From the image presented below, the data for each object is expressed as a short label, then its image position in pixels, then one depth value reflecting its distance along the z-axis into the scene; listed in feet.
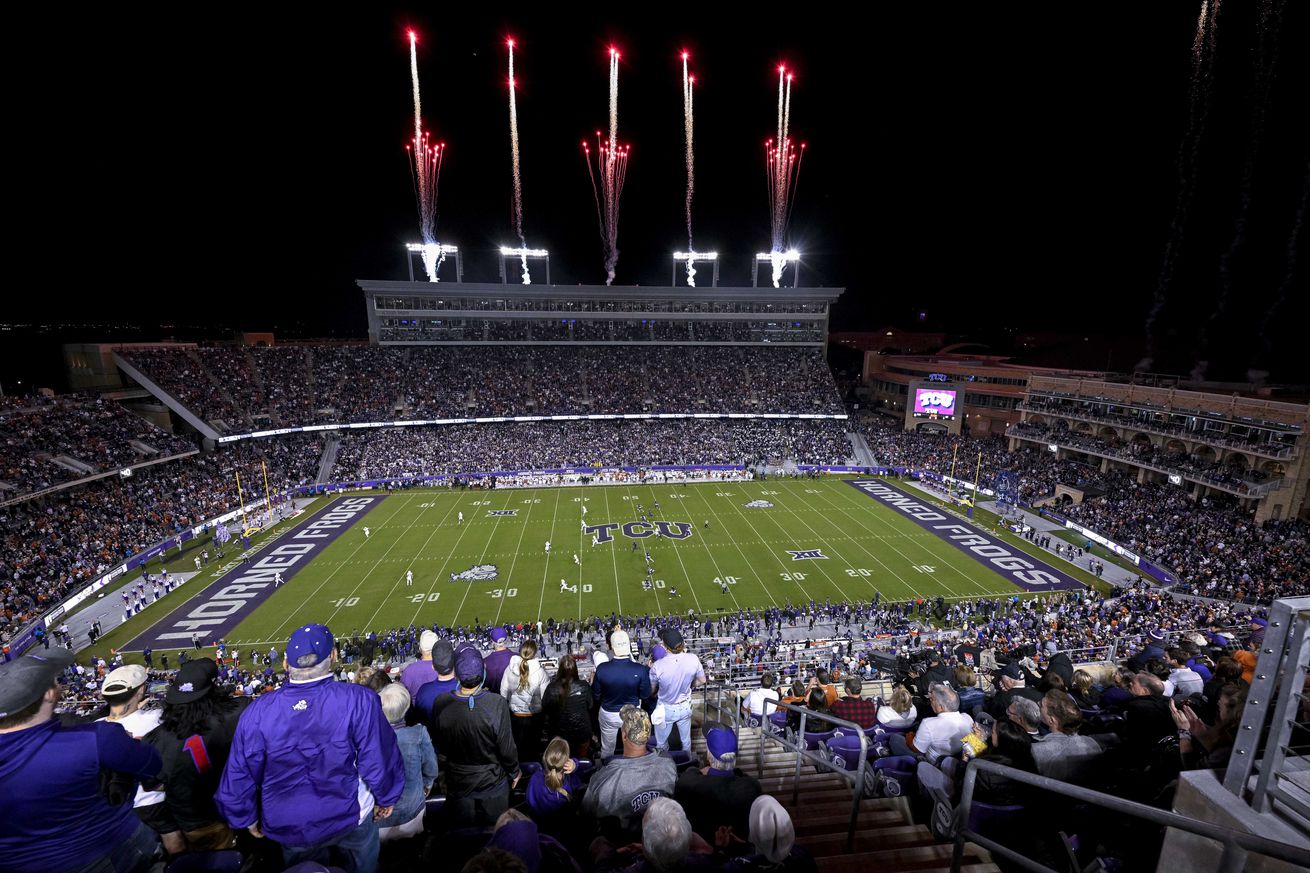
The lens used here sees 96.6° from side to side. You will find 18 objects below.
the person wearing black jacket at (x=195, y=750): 13.57
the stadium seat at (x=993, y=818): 13.91
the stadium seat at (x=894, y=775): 19.08
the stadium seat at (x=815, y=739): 27.61
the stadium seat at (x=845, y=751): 23.96
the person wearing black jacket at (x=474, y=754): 15.37
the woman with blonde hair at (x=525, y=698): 21.33
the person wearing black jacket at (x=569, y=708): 20.04
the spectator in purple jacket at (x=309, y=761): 11.38
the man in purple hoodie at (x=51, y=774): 9.57
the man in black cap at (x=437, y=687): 18.10
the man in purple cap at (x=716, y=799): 13.71
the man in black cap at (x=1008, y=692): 22.39
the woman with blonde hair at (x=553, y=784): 14.10
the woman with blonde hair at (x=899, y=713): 24.16
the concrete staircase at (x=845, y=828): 13.44
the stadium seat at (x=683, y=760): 20.50
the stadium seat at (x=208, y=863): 12.07
